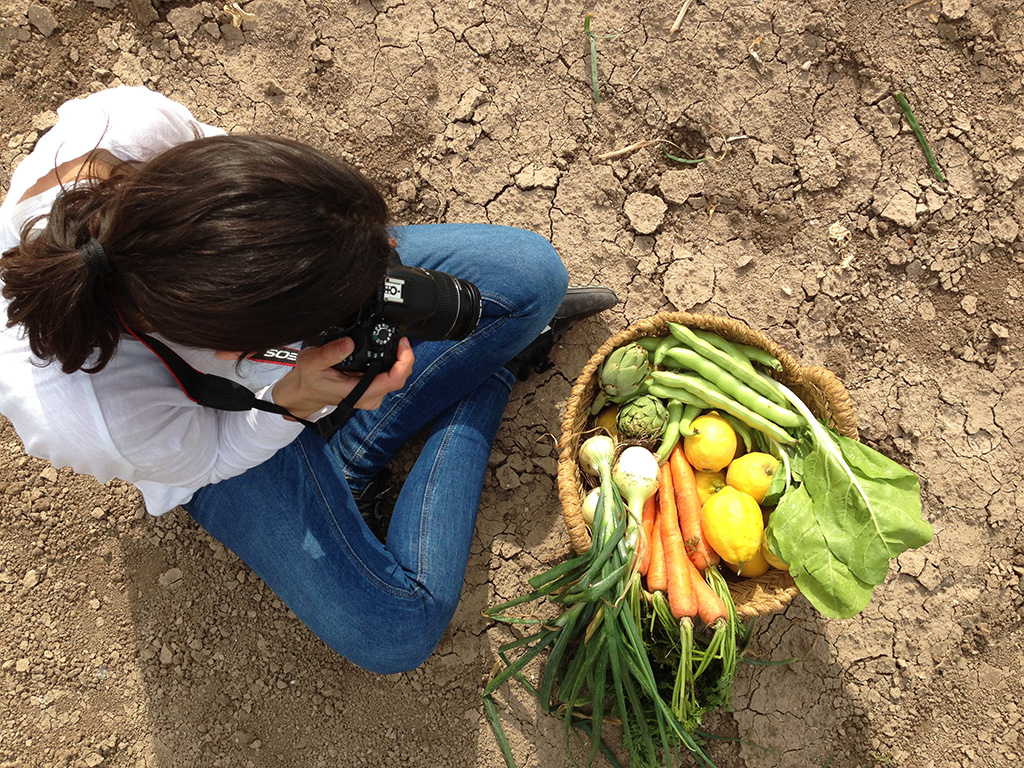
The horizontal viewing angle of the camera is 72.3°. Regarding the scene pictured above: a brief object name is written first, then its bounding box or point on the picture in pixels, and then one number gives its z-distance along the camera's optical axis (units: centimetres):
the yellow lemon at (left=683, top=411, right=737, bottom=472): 185
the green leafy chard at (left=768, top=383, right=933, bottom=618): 167
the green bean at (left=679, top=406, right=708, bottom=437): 187
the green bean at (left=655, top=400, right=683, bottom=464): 189
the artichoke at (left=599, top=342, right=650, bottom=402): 185
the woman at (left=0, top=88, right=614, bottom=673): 105
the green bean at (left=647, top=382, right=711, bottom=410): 191
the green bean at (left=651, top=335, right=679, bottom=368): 191
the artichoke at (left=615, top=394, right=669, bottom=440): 188
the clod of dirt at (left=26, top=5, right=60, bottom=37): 221
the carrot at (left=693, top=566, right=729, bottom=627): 173
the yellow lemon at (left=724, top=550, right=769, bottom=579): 184
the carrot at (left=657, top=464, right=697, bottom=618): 174
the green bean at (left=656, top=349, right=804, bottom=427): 183
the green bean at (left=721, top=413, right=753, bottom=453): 191
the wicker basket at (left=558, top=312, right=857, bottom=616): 179
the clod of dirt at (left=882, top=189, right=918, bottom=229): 219
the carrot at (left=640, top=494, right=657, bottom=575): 184
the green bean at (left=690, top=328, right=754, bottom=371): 190
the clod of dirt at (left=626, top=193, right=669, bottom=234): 224
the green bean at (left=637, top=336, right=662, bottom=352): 194
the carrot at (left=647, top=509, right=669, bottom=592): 180
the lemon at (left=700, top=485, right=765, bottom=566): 175
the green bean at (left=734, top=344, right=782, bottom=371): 188
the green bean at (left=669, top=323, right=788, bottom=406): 186
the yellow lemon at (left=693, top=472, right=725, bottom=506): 190
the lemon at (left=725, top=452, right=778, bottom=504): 180
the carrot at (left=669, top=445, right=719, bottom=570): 183
